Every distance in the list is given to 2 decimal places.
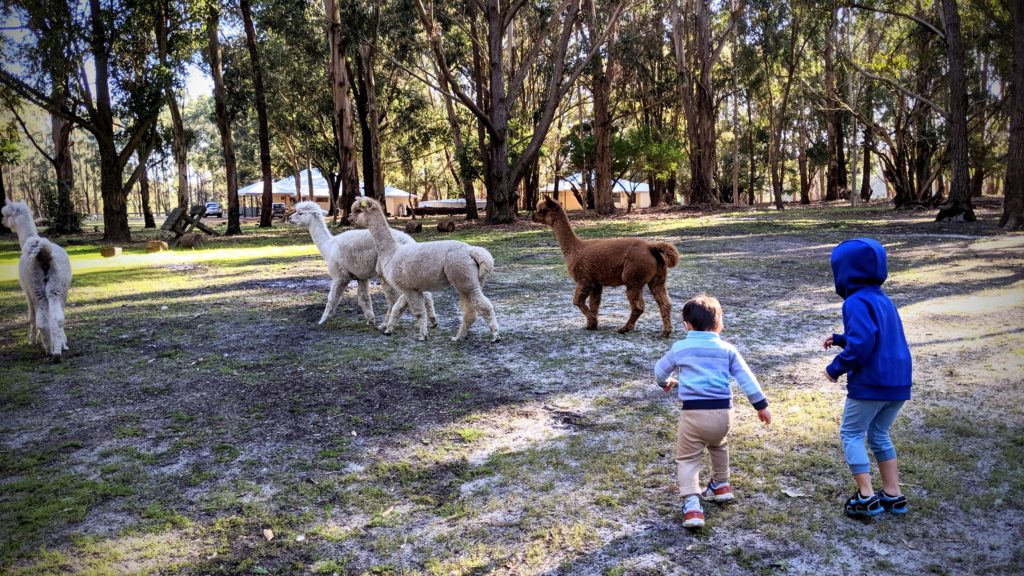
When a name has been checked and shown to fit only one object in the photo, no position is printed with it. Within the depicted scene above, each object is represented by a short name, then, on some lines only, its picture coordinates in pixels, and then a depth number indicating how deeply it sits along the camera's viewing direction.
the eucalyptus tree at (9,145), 24.78
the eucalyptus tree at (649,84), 32.56
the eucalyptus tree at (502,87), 23.73
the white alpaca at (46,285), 6.93
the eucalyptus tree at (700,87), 32.94
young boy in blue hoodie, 3.40
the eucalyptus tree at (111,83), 20.62
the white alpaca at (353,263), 8.29
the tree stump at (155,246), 19.89
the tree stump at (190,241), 21.70
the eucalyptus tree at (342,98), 25.89
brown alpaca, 7.12
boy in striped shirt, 3.46
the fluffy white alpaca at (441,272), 7.25
